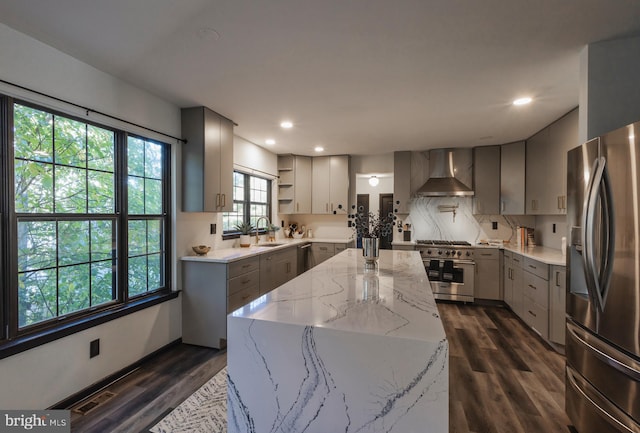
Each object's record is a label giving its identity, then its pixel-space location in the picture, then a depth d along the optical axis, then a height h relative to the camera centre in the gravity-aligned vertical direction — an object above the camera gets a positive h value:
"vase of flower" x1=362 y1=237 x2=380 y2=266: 2.23 -0.24
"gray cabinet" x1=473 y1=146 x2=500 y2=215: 4.54 +0.61
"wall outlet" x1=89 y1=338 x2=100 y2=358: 2.19 -1.01
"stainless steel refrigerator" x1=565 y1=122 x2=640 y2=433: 1.35 -0.35
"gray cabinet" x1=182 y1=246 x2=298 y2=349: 2.95 -0.85
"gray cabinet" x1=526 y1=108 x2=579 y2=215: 3.15 +0.66
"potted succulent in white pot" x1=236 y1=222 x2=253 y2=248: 4.06 -0.24
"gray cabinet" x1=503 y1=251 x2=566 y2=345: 2.91 -0.88
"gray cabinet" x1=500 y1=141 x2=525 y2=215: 4.28 +0.60
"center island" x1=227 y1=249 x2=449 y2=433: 1.03 -0.58
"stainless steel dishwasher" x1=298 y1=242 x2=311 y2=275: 4.86 -0.70
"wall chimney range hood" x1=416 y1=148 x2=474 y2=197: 4.61 +0.75
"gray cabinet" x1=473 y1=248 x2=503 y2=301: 4.31 -0.85
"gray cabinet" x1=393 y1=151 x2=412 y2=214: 4.97 +0.66
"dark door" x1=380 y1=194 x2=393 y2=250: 5.71 +0.23
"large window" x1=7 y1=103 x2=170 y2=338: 1.88 -0.02
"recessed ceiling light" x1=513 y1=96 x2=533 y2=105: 2.75 +1.13
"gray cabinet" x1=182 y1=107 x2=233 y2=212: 3.02 +0.60
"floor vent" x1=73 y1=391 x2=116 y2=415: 2.00 -1.34
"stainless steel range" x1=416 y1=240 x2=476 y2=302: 4.36 -0.79
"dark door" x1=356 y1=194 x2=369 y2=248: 5.94 +0.36
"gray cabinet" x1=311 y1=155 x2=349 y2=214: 5.27 +0.62
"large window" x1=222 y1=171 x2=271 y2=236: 4.14 +0.25
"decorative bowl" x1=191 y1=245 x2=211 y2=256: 3.18 -0.37
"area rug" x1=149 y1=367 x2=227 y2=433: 1.84 -1.34
